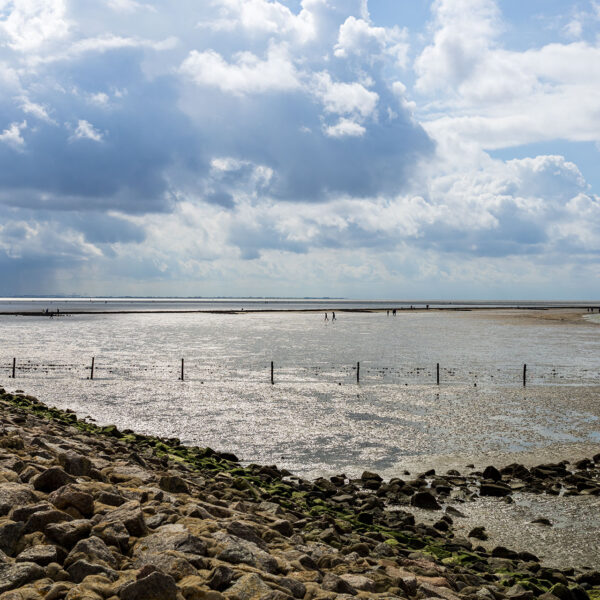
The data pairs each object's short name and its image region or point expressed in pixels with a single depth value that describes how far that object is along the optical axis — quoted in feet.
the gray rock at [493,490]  53.78
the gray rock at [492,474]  57.31
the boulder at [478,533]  43.75
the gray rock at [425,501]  50.49
